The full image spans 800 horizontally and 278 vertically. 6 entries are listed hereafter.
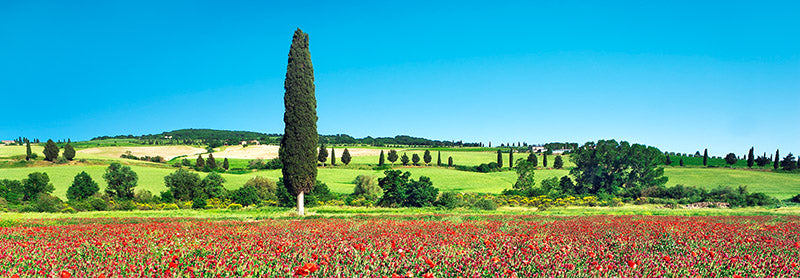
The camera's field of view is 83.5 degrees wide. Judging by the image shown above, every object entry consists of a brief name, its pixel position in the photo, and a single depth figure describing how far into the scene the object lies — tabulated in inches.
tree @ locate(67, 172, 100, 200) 1801.2
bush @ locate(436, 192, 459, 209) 1556.3
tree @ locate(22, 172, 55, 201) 1808.6
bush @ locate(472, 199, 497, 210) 1450.5
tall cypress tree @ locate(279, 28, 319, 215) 1251.2
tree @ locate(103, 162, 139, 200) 1897.1
